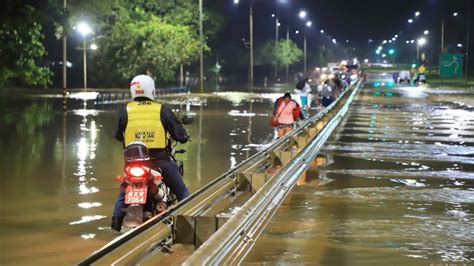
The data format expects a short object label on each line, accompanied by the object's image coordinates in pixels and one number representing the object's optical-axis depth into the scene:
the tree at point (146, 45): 69.31
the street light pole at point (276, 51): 113.66
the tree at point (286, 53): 124.94
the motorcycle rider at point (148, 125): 8.91
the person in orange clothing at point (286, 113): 20.22
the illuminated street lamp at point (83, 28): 61.06
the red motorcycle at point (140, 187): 8.46
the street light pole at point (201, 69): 67.81
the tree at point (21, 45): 38.28
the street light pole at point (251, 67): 84.94
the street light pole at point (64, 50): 43.44
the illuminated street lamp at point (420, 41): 141.86
